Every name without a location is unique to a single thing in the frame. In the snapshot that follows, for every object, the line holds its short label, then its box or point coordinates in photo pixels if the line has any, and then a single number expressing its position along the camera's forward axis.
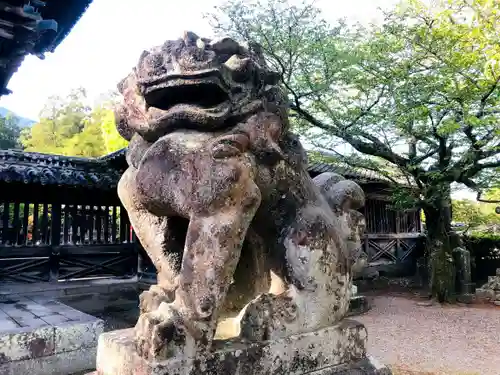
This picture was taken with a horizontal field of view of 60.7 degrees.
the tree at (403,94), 9.02
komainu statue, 1.59
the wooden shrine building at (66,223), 8.62
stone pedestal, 1.50
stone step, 4.18
